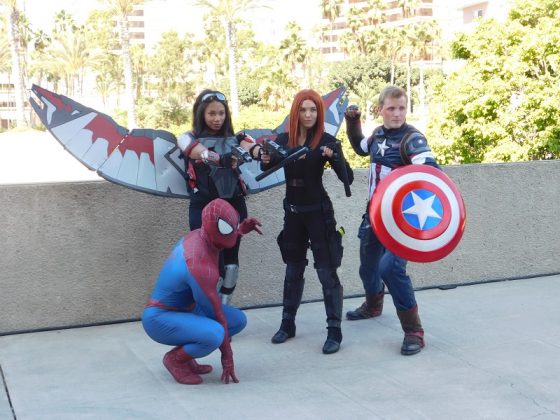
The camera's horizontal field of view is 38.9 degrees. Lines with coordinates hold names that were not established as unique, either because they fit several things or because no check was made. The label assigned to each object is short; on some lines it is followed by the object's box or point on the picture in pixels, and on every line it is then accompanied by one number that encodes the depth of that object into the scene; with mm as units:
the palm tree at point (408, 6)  100000
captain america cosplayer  4863
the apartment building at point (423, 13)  85562
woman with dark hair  5000
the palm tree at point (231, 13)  43156
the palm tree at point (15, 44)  50031
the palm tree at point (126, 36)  37719
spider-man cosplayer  4250
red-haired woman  4922
